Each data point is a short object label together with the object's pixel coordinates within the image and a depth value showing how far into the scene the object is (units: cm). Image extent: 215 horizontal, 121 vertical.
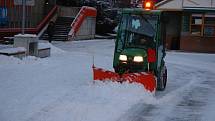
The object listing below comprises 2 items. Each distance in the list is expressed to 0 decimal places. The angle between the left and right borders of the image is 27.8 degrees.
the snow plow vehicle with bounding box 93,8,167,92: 1189
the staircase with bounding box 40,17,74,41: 3289
